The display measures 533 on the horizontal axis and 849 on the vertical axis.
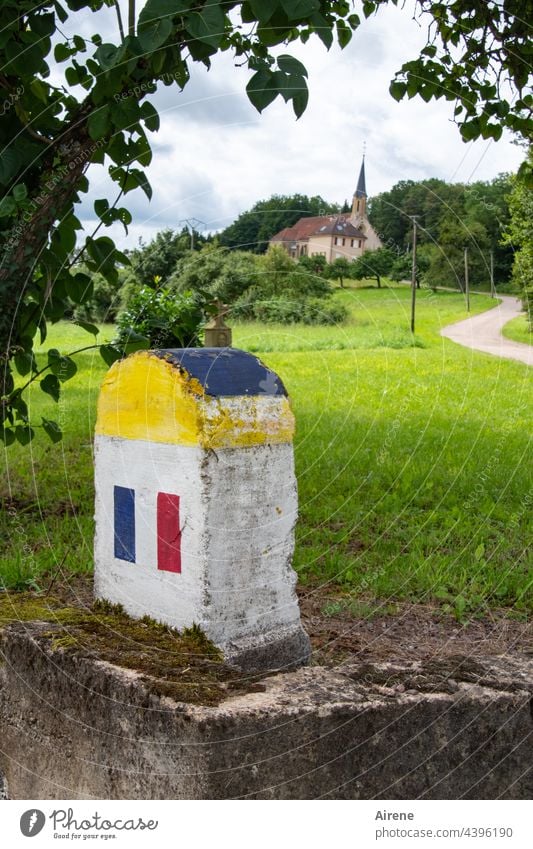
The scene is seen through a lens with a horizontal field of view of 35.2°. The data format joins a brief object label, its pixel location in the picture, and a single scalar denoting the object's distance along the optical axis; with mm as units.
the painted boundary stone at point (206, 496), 2711
